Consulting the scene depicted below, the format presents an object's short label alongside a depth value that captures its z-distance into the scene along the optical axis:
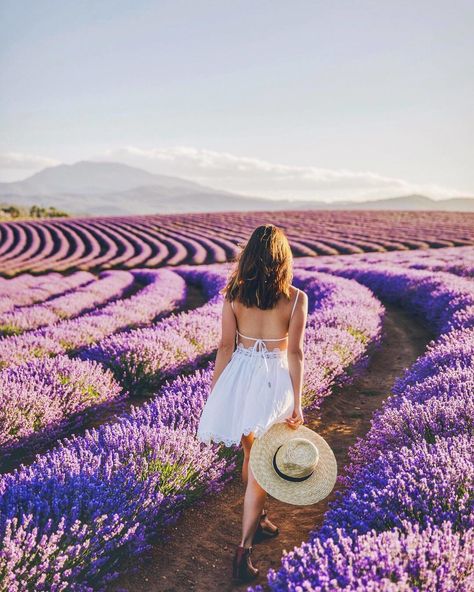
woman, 2.58
